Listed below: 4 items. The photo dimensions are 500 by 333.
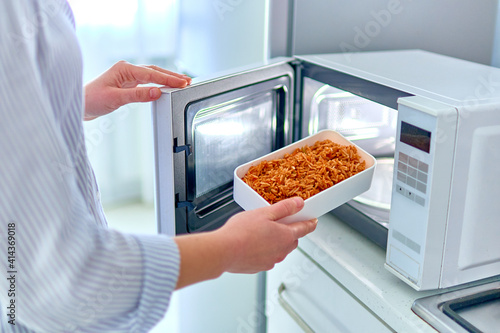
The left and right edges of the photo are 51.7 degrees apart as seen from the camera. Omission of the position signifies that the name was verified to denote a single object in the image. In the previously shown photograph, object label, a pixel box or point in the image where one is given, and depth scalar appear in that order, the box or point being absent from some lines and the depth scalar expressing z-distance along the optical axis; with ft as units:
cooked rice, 2.92
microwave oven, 2.60
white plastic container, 2.81
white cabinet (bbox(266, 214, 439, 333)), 2.90
